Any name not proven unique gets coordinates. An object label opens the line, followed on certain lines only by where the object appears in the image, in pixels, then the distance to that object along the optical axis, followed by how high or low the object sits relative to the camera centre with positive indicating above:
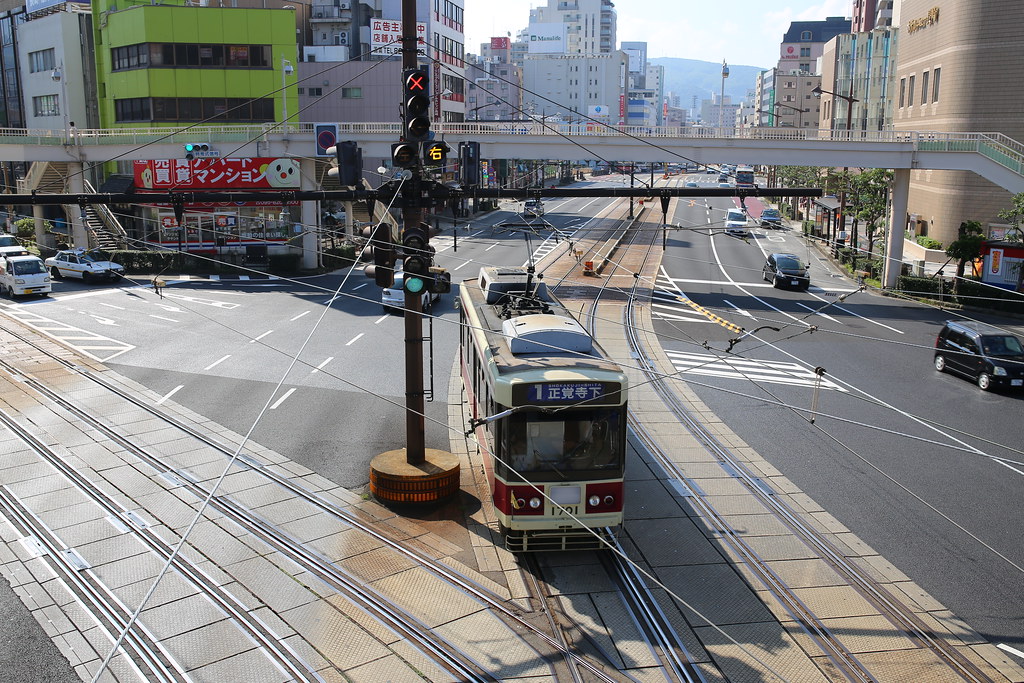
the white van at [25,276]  37.28 -4.23
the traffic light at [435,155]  15.60 +0.40
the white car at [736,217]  61.78 -2.61
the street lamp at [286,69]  53.01 +6.46
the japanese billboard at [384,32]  76.50 +12.48
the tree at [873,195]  50.31 -0.75
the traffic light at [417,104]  14.78 +1.21
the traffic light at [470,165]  18.75 +0.28
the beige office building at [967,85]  47.91 +5.42
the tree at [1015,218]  37.41 -1.50
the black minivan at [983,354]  24.80 -4.90
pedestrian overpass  40.22 +1.56
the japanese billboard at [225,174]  47.78 +0.13
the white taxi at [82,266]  41.72 -4.28
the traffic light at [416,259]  15.23 -1.40
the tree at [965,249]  39.41 -2.90
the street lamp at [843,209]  54.56 -1.79
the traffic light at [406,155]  15.10 +0.39
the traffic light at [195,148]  29.00 +0.97
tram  13.13 -3.97
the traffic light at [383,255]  15.66 -1.35
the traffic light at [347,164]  15.70 +0.23
